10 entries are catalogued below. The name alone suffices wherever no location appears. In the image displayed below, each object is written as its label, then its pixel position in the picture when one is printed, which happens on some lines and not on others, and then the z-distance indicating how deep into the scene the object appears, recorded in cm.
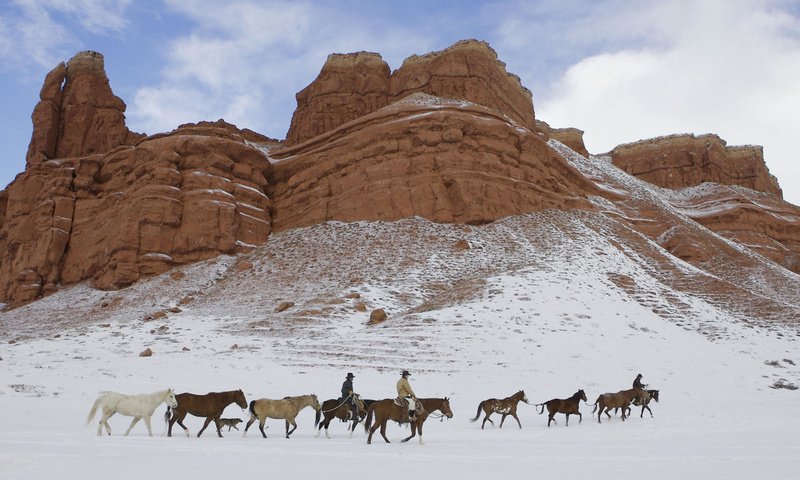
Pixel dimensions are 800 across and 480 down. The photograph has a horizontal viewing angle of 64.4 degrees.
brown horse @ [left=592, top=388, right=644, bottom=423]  1990
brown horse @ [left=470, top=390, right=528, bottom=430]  1803
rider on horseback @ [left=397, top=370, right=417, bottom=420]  1509
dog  1557
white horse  1458
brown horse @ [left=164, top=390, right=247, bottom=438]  1519
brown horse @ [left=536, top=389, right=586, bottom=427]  1875
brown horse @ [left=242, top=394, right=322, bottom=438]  1538
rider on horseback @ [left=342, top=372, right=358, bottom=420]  1641
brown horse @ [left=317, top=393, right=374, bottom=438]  1612
